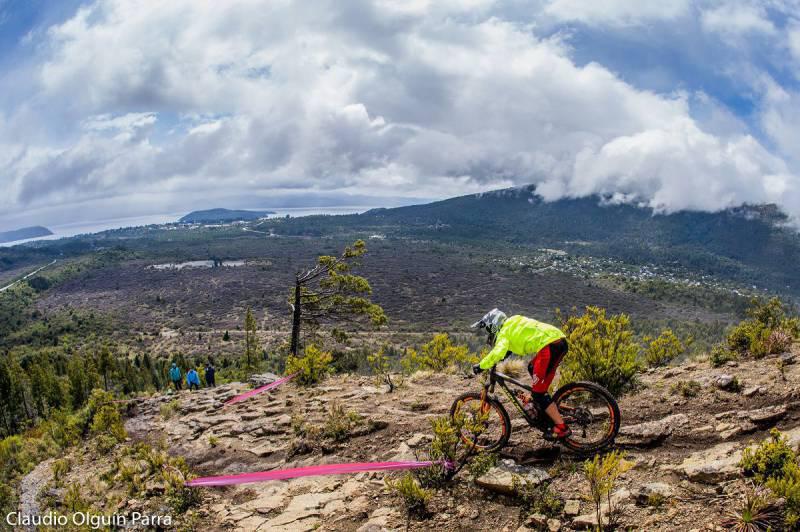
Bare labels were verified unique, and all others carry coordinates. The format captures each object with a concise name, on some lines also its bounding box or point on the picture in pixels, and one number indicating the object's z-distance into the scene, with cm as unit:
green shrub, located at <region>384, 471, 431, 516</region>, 538
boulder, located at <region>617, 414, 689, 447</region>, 574
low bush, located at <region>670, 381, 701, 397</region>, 689
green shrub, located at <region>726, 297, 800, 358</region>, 816
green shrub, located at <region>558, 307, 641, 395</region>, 784
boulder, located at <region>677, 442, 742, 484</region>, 473
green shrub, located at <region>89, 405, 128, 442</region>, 1183
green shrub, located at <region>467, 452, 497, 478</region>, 575
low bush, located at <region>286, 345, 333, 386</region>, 1266
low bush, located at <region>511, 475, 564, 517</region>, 486
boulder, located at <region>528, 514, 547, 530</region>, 473
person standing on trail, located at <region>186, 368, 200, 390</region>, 1808
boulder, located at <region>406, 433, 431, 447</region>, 709
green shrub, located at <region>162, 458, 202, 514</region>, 707
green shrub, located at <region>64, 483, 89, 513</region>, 779
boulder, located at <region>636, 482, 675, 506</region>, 460
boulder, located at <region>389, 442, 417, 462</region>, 672
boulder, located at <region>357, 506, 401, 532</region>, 532
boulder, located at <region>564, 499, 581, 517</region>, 471
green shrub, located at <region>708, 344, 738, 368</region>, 831
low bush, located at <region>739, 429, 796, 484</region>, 436
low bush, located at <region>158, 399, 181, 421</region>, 1238
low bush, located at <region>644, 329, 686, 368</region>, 1031
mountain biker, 533
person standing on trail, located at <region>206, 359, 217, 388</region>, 1883
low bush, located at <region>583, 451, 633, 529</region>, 441
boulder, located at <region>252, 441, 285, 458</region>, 866
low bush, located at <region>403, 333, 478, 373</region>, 1477
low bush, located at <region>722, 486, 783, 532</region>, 391
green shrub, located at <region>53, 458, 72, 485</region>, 1119
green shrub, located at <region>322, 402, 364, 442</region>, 820
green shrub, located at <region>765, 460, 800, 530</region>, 379
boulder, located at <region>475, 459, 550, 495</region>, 532
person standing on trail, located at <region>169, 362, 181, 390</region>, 1867
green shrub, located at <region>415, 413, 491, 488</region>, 582
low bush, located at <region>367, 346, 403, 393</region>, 1139
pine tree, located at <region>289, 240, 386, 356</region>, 2008
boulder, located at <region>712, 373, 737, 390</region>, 682
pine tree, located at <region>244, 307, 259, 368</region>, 3738
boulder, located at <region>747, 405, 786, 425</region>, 571
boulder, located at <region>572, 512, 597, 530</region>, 451
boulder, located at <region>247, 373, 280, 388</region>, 1407
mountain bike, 556
